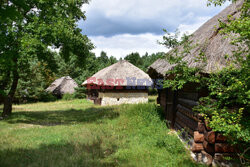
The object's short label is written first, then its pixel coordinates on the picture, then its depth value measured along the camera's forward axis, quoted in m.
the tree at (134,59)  53.83
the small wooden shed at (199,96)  4.11
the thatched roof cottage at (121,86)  18.86
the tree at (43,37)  9.14
